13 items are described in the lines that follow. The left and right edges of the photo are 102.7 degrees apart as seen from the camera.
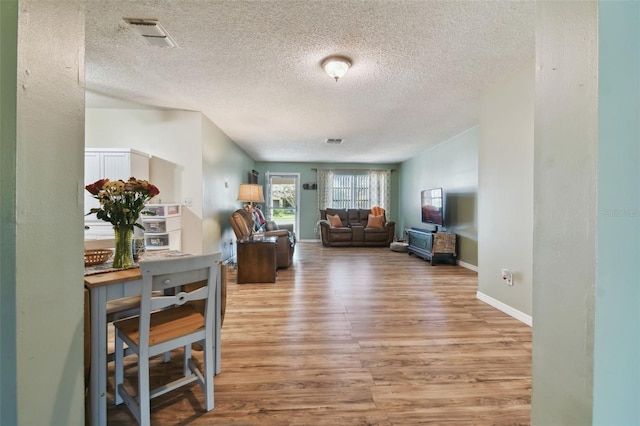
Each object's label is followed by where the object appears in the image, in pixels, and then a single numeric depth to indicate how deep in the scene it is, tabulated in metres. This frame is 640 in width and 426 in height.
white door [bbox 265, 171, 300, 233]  7.76
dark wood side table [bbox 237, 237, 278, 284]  3.61
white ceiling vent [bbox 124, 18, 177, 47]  1.79
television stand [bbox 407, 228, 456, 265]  4.69
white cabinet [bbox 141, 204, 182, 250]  3.18
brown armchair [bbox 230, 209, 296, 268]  3.86
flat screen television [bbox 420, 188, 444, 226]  4.99
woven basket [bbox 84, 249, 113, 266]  1.46
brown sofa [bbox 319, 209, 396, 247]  6.68
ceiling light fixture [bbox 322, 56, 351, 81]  2.19
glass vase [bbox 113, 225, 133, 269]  1.44
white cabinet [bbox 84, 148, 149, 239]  3.03
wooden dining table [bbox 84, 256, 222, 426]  1.17
